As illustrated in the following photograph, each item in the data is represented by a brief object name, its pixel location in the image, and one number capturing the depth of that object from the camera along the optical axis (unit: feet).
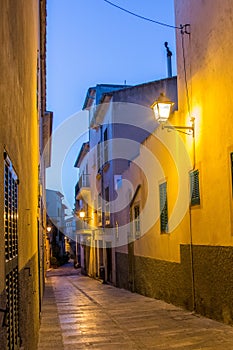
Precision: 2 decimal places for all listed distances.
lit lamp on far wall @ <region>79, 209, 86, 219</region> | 102.90
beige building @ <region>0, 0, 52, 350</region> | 9.34
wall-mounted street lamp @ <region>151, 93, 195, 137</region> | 33.45
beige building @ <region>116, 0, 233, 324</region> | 28.76
